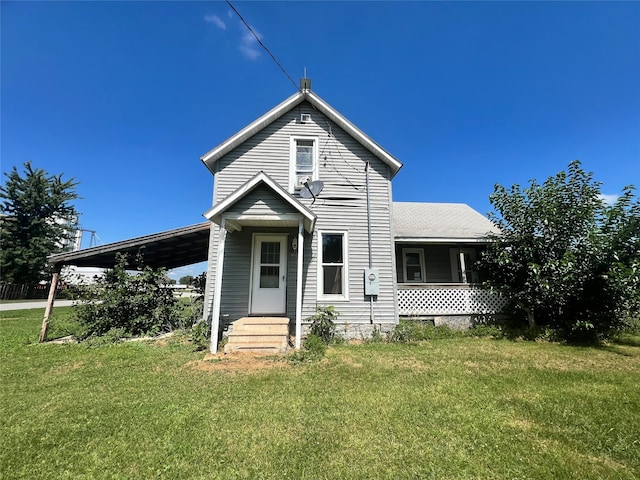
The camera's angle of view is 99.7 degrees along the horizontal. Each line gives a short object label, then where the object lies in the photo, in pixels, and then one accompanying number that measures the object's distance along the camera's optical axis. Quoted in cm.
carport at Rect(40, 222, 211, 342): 789
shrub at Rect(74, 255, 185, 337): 814
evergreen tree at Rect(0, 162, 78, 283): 2261
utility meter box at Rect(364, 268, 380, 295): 818
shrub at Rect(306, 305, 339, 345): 759
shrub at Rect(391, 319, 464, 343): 794
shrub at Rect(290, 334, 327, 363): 585
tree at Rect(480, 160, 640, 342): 752
